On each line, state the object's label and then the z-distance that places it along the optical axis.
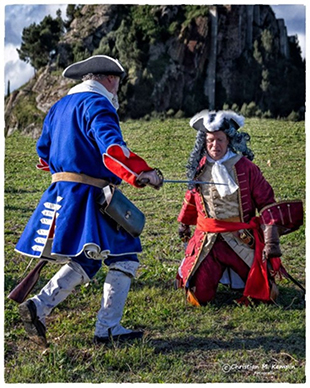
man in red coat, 4.45
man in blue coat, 3.68
